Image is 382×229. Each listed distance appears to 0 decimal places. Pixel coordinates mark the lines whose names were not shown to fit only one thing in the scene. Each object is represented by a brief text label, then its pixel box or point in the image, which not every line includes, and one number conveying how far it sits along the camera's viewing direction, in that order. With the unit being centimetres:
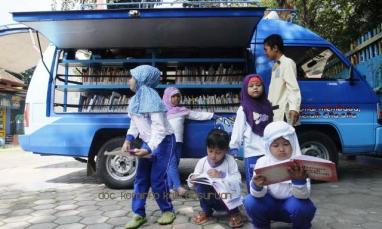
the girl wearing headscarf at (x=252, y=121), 389
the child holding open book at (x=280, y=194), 297
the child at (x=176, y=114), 531
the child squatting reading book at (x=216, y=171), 384
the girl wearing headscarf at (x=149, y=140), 380
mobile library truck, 542
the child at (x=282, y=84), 434
